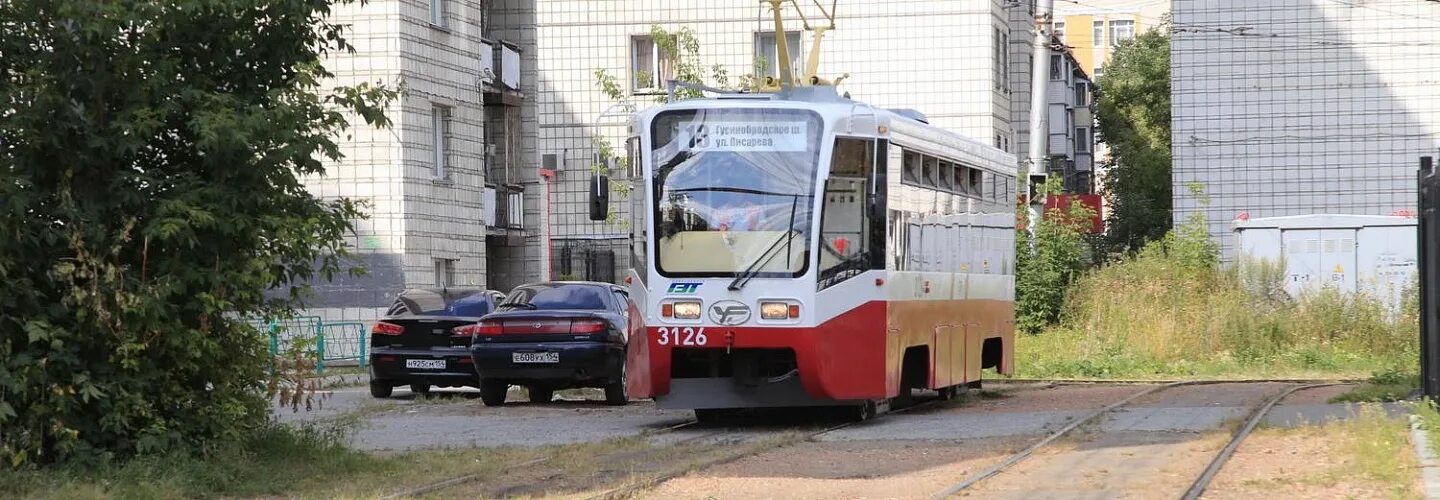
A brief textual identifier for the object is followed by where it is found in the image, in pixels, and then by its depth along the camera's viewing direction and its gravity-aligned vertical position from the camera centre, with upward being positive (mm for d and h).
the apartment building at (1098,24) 134375 +13539
